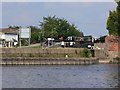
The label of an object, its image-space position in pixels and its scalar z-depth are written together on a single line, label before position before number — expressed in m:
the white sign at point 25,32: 70.76
